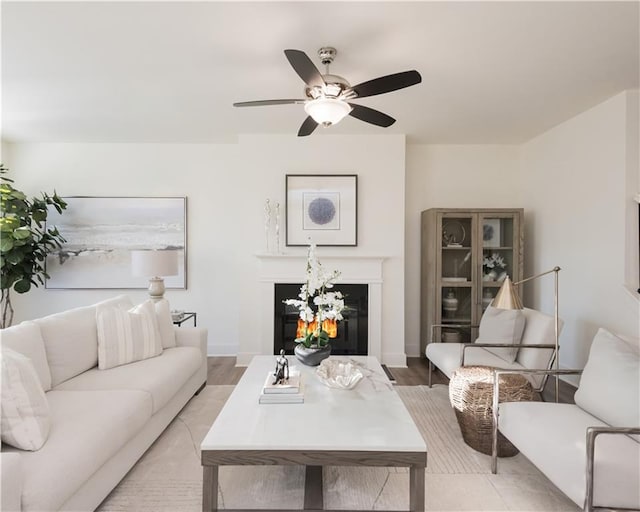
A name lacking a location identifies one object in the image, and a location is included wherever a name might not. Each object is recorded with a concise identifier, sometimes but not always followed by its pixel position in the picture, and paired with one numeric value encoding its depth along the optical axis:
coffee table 1.48
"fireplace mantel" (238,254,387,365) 4.01
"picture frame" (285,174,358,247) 4.06
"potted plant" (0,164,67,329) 3.78
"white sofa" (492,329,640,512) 1.41
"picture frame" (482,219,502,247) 4.04
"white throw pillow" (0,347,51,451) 1.43
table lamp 3.59
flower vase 2.45
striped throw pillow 2.51
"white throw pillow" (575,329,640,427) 1.67
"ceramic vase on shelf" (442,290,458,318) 4.07
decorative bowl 2.10
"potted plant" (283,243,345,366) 2.36
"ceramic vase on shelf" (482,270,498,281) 4.04
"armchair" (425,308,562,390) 2.65
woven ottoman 2.22
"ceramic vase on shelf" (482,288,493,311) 4.05
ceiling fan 1.91
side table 3.75
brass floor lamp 2.36
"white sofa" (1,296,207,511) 1.35
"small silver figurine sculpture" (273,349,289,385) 2.05
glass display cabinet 3.99
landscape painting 4.36
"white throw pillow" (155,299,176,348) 3.00
